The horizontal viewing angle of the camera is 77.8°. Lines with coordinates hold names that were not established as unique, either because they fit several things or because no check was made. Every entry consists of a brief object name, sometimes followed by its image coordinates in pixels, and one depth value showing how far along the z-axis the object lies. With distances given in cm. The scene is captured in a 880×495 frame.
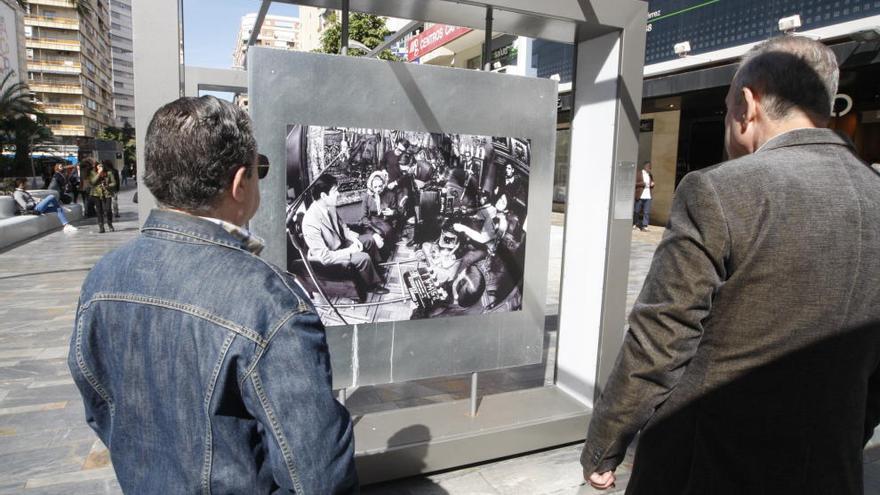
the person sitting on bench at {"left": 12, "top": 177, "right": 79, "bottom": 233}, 1463
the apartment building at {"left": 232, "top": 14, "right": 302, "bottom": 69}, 11024
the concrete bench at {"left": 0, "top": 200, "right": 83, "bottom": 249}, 1209
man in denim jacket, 113
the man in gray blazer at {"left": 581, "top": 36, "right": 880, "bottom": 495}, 136
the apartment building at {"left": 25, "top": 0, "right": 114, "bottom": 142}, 8512
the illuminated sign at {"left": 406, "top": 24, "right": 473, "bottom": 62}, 2424
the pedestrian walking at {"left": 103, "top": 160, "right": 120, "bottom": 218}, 1449
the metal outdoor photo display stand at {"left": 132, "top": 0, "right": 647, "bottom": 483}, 295
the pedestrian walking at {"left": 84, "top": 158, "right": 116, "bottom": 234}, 1386
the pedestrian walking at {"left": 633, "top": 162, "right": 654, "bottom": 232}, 1527
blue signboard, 1016
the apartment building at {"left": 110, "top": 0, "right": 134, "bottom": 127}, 13075
